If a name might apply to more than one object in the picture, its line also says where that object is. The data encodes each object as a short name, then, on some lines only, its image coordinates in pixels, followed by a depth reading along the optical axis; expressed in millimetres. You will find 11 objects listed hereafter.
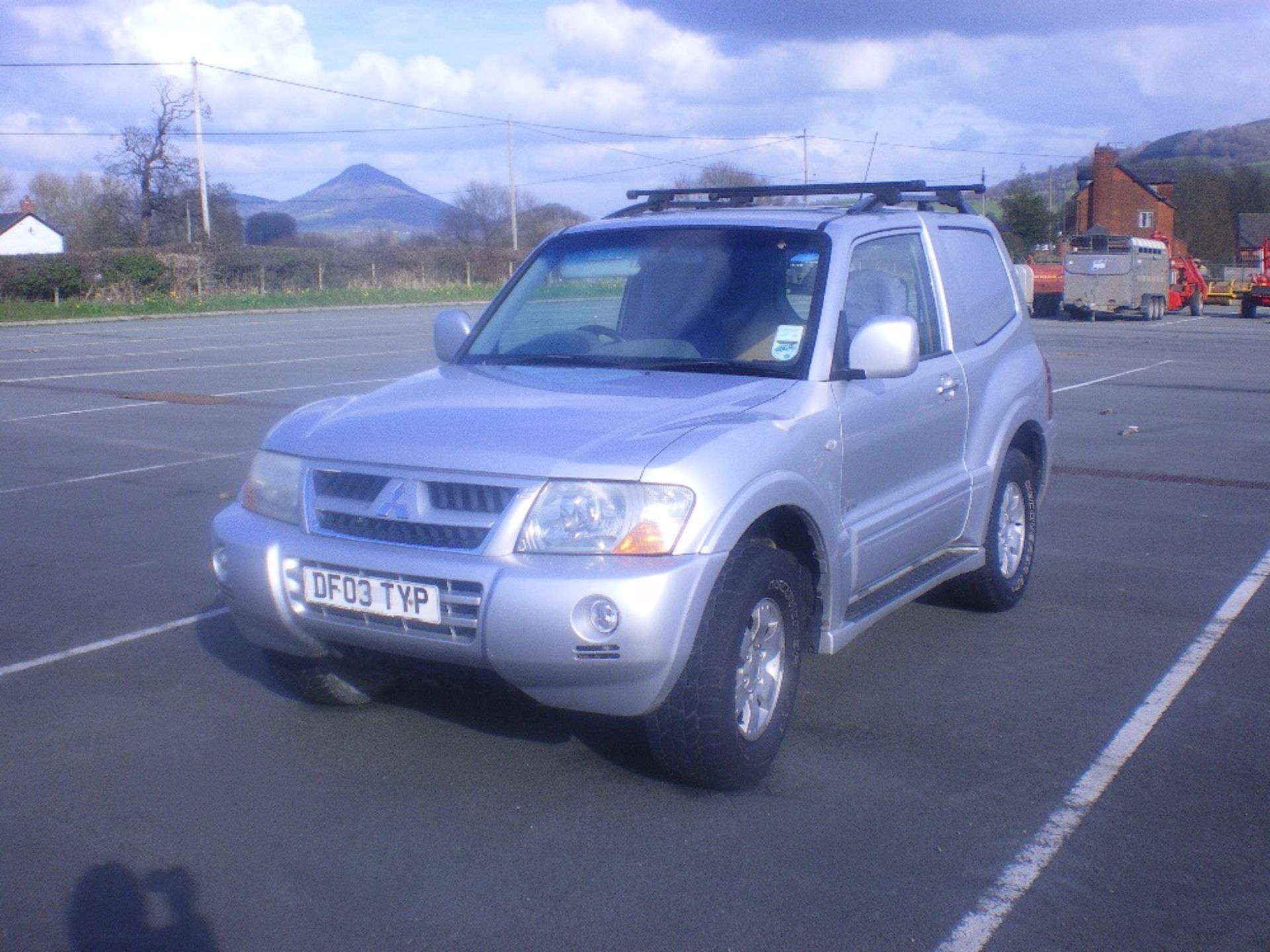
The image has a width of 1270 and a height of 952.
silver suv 4027
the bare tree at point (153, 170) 68375
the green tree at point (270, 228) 82438
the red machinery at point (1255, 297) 43156
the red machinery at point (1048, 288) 43438
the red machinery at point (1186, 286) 46031
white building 92375
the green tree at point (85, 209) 69875
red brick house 73312
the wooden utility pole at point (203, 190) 54234
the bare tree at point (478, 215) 81812
